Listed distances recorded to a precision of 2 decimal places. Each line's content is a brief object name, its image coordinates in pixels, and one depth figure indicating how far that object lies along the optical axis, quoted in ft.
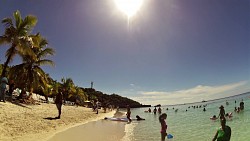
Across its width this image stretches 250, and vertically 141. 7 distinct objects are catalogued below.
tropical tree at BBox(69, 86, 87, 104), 143.15
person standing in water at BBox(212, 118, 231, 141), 14.96
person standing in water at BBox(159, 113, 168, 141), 20.66
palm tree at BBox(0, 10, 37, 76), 47.18
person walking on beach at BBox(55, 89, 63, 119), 39.81
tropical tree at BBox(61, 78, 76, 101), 120.40
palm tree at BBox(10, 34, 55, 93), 57.04
